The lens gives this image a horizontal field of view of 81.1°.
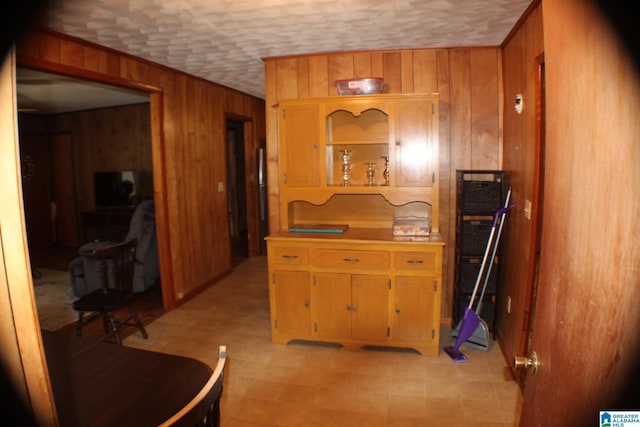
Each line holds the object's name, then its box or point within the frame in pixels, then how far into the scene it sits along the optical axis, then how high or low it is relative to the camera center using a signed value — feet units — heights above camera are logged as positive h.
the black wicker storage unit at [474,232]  9.50 -1.31
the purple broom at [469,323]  9.08 -3.48
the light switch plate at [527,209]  7.93 -0.61
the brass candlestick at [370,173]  10.38 +0.29
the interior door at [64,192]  22.03 -0.14
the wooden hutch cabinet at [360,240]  9.19 -1.39
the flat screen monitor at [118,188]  19.95 +0.02
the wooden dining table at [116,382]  3.62 -2.13
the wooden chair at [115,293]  9.64 -2.86
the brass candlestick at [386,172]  10.22 +0.29
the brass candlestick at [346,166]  10.53 +0.51
